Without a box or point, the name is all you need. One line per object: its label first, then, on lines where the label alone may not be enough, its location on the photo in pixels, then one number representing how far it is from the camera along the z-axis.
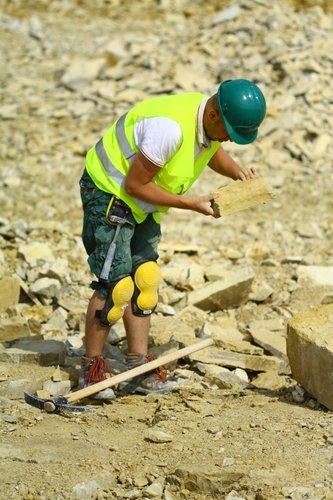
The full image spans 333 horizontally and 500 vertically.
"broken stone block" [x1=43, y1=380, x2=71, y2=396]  9.98
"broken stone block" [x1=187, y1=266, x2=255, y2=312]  13.52
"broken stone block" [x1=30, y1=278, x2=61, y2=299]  13.76
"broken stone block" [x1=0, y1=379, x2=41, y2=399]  9.85
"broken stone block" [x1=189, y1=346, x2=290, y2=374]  11.16
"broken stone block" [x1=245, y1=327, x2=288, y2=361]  11.73
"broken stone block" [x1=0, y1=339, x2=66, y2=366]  10.88
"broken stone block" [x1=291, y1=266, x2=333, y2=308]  14.07
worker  8.98
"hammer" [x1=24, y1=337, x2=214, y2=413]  9.33
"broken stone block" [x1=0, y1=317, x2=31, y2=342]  11.87
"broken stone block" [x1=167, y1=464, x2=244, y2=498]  7.68
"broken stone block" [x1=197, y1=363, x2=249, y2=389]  10.58
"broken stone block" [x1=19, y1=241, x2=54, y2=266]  14.91
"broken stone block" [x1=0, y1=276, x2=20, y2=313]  13.04
